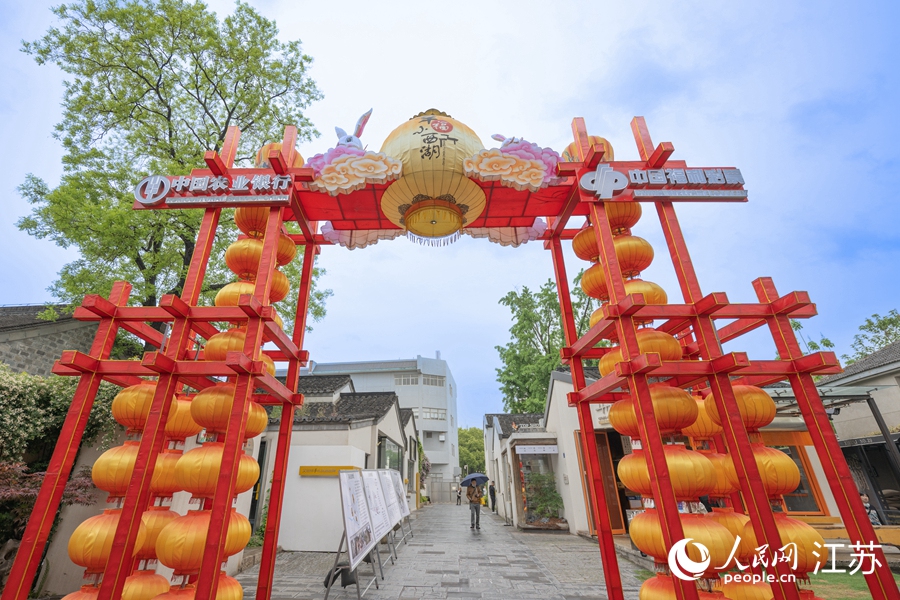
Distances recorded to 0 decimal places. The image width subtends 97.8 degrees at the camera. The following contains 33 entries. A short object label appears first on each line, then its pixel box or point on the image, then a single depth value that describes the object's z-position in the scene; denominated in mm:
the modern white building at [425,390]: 36875
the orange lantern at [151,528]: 3744
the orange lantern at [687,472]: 3574
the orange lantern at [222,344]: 4266
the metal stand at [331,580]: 5475
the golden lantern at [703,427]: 4191
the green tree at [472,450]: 47562
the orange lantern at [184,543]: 3453
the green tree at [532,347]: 21469
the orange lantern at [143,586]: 3487
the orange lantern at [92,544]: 3531
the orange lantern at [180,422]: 4203
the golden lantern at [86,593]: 3430
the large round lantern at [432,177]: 4617
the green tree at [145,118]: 9344
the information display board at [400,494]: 10897
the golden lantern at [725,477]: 3857
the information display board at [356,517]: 5664
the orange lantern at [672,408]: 3752
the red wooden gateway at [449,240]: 3477
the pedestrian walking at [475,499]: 13174
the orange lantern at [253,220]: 5094
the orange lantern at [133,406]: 4020
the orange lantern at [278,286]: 4969
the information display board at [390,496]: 9211
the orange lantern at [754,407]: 3902
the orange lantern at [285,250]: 5336
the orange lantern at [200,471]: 3664
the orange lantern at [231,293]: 4555
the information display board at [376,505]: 7395
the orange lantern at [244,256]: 4832
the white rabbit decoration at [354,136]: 4789
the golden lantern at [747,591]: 3467
